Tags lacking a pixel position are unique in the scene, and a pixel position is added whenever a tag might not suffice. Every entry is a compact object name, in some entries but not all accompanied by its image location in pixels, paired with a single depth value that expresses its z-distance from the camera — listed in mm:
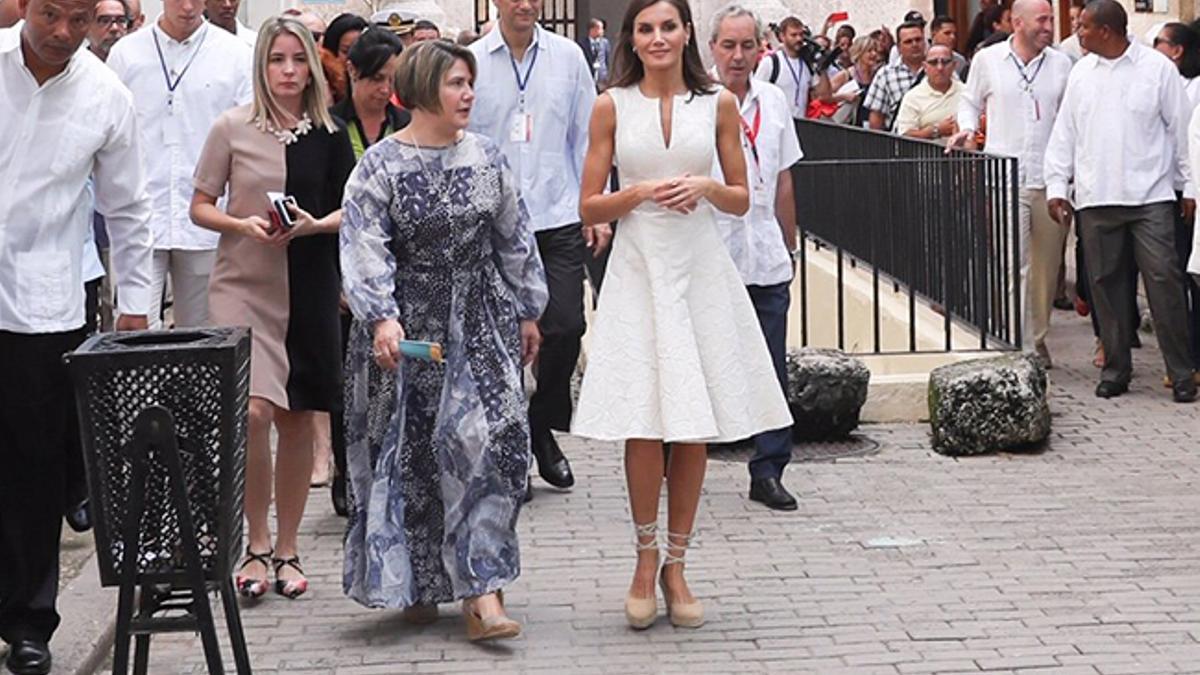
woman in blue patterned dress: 7344
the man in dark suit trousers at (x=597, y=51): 28516
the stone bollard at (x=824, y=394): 10766
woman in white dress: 7484
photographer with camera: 21141
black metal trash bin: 6031
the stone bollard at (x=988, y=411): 10539
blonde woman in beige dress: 8031
